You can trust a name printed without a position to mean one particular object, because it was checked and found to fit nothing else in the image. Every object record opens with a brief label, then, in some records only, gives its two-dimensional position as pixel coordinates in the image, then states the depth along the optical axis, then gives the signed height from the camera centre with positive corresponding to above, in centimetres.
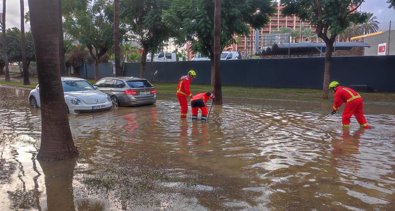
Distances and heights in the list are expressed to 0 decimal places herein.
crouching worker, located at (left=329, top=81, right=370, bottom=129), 1138 -87
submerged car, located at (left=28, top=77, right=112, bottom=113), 1545 -102
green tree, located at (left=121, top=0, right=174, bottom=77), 3096 +349
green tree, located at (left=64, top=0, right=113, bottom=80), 3650 +393
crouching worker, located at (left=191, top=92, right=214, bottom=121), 1303 -97
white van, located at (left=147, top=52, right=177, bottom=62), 4960 +159
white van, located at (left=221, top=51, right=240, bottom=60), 4069 +142
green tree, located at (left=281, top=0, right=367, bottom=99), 1972 +259
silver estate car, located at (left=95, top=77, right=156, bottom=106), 1777 -87
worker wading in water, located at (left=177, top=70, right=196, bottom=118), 1379 -58
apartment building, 5672 +697
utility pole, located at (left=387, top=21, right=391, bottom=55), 2903 +212
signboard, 3144 +158
